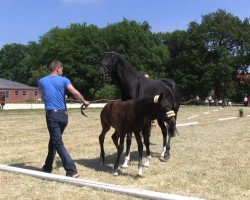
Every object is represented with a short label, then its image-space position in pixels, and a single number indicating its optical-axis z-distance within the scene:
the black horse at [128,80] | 9.74
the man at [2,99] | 39.67
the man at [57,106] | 8.34
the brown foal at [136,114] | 8.25
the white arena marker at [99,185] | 6.52
